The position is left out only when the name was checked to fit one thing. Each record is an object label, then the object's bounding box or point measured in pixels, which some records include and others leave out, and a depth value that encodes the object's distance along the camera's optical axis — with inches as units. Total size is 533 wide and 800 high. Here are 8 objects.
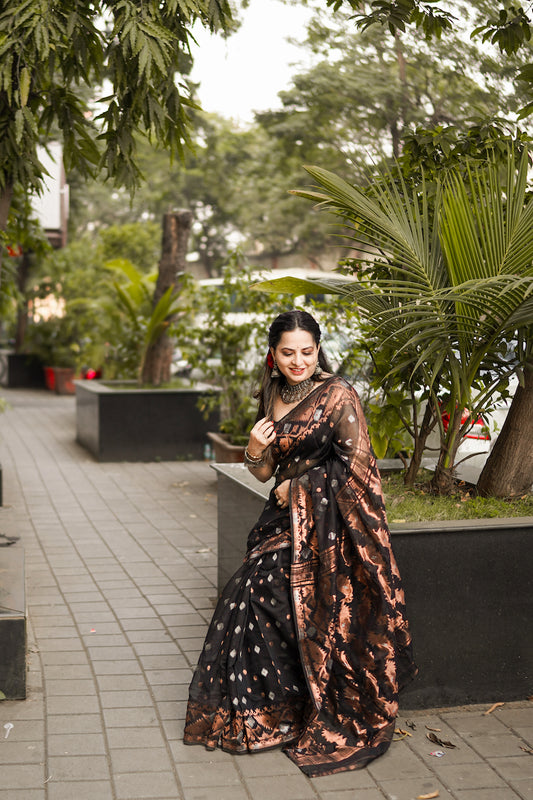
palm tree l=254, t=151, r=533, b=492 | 179.2
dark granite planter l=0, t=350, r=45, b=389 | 981.2
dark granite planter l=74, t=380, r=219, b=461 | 477.1
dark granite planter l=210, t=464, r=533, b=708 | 172.6
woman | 155.8
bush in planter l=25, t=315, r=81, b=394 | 907.4
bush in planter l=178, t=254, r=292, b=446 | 386.3
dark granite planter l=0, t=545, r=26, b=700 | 172.4
